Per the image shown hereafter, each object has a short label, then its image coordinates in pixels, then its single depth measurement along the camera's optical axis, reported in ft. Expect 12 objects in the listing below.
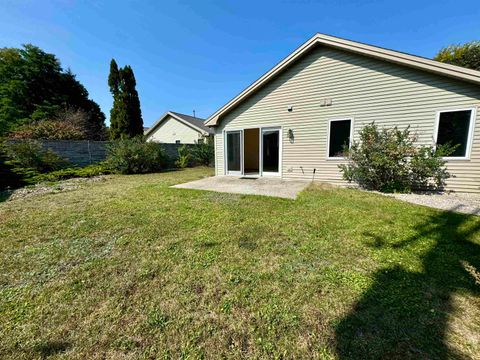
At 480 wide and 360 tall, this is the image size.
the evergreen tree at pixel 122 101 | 56.39
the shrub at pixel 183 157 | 48.21
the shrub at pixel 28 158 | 27.54
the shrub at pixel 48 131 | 40.44
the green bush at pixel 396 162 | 18.74
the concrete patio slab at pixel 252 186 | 20.49
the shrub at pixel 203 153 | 50.57
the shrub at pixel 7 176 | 24.32
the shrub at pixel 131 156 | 35.55
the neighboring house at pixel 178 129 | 60.34
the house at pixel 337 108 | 18.51
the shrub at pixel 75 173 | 27.76
